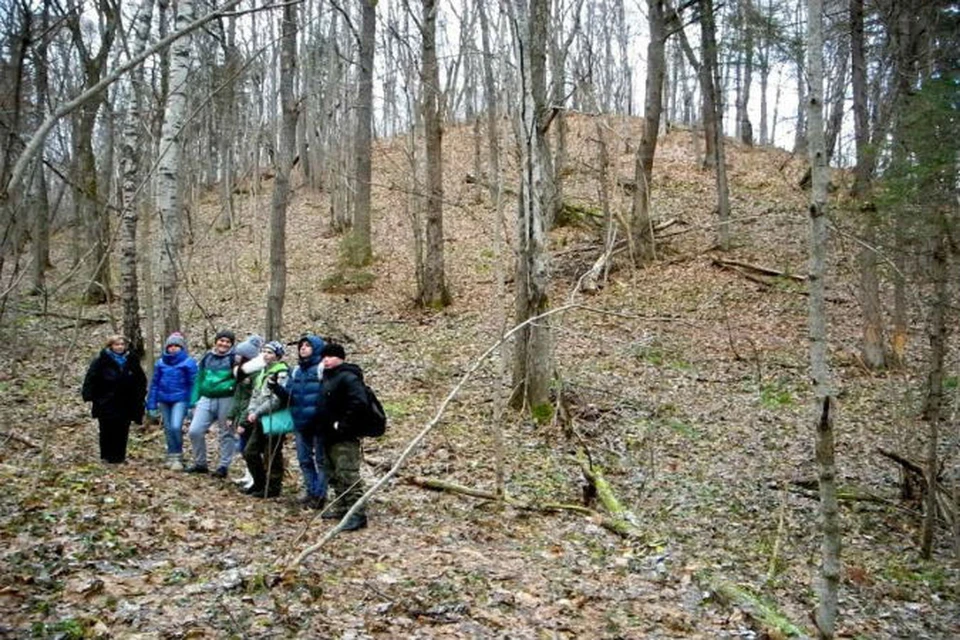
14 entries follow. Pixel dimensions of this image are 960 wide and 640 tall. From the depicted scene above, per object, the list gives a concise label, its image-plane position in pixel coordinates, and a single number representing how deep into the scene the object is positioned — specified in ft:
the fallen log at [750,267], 56.85
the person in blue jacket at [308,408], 23.04
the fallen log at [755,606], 17.19
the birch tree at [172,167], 30.58
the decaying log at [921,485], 24.94
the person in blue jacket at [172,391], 26.43
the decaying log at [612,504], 23.92
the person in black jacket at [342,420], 21.93
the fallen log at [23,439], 26.20
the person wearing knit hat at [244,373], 25.30
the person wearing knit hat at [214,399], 25.85
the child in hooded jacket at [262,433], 23.76
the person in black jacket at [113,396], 24.64
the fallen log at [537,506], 23.99
